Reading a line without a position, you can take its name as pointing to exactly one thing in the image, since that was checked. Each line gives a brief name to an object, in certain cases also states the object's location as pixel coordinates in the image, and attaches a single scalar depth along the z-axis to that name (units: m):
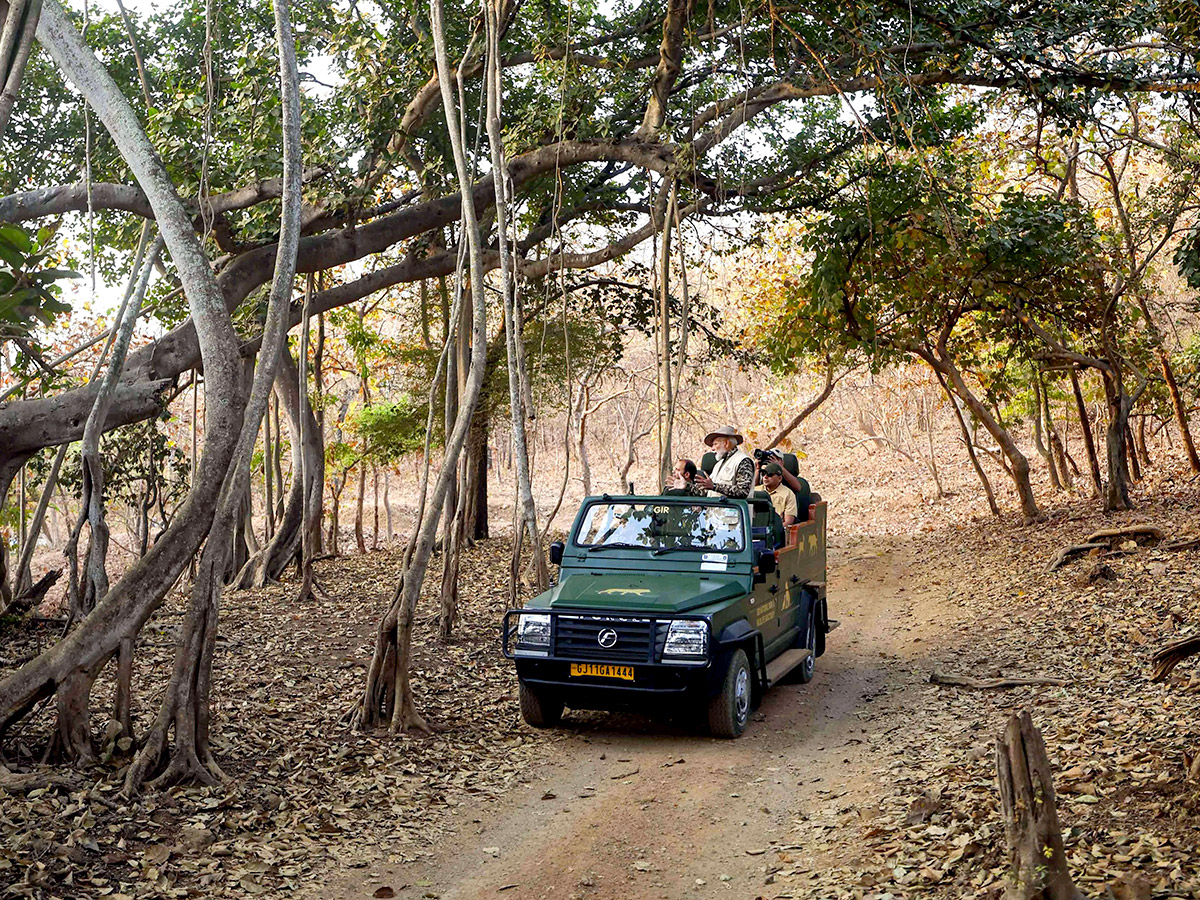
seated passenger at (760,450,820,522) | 10.59
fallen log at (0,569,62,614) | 11.22
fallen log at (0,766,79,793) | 5.86
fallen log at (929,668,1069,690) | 8.66
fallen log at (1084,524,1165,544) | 14.18
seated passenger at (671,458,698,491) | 9.94
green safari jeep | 7.72
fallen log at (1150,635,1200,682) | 6.26
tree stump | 4.29
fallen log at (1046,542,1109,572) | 14.44
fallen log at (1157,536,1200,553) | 13.19
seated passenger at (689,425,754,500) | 10.04
